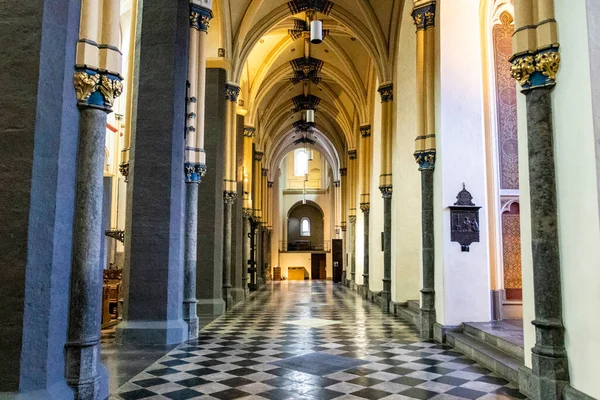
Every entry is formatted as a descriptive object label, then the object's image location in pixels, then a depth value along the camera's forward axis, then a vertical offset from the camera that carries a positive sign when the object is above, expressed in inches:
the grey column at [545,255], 184.2 +1.6
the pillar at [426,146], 349.4 +80.9
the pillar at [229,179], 536.7 +88.0
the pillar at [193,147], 341.4 +78.3
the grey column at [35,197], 155.0 +20.1
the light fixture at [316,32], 458.9 +211.0
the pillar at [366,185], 716.7 +112.6
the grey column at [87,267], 172.7 -3.3
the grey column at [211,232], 468.8 +25.1
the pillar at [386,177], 544.5 +91.5
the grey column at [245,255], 727.1 +5.2
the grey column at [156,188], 298.8 +43.4
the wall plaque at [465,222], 329.1 +24.7
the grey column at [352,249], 900.6 +17.6
